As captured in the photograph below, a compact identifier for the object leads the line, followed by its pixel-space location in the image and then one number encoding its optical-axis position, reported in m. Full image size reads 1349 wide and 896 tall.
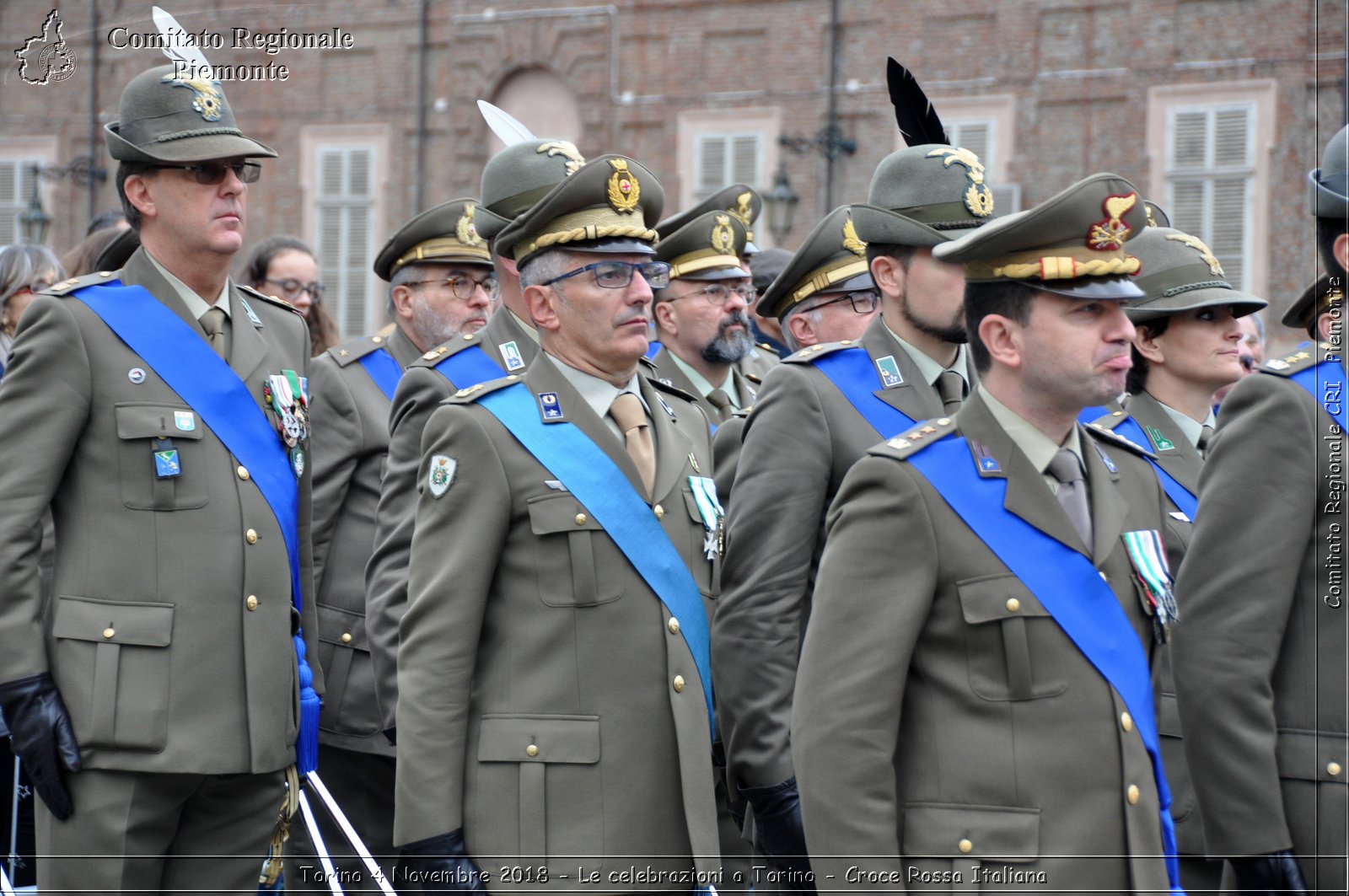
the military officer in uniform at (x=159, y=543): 8.64
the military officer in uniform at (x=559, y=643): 7.79
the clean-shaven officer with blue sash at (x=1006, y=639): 6.41
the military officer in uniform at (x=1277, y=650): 7.46
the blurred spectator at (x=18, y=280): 14.80
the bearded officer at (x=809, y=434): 8.58
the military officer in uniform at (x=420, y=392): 10.51
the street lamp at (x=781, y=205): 37.84
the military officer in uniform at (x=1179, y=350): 10.48
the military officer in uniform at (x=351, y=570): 12.48
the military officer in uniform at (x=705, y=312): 14.15
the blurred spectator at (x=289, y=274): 17.50
